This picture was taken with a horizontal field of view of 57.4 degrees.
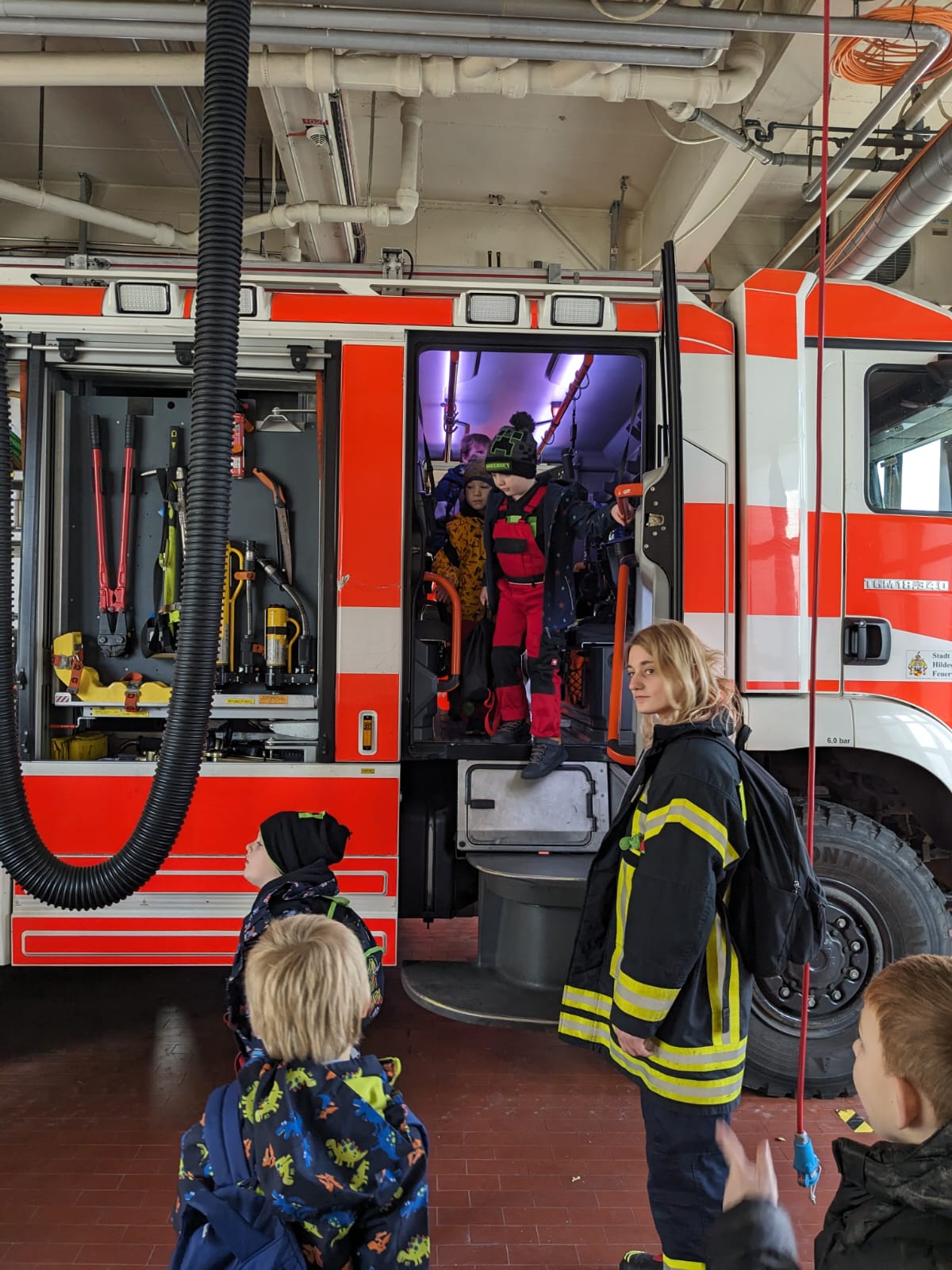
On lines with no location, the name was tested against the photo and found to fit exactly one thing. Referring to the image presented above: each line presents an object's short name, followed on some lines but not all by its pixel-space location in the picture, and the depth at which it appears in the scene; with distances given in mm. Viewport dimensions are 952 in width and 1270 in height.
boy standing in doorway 4023
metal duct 4953
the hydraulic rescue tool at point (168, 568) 3855
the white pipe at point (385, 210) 5426
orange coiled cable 4371
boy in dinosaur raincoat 1368
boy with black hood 2170
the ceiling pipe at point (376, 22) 3750
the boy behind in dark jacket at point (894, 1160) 1097
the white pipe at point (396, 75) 4273
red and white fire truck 3428
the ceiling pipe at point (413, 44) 3818
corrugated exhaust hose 2256
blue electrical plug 2213
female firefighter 1932
